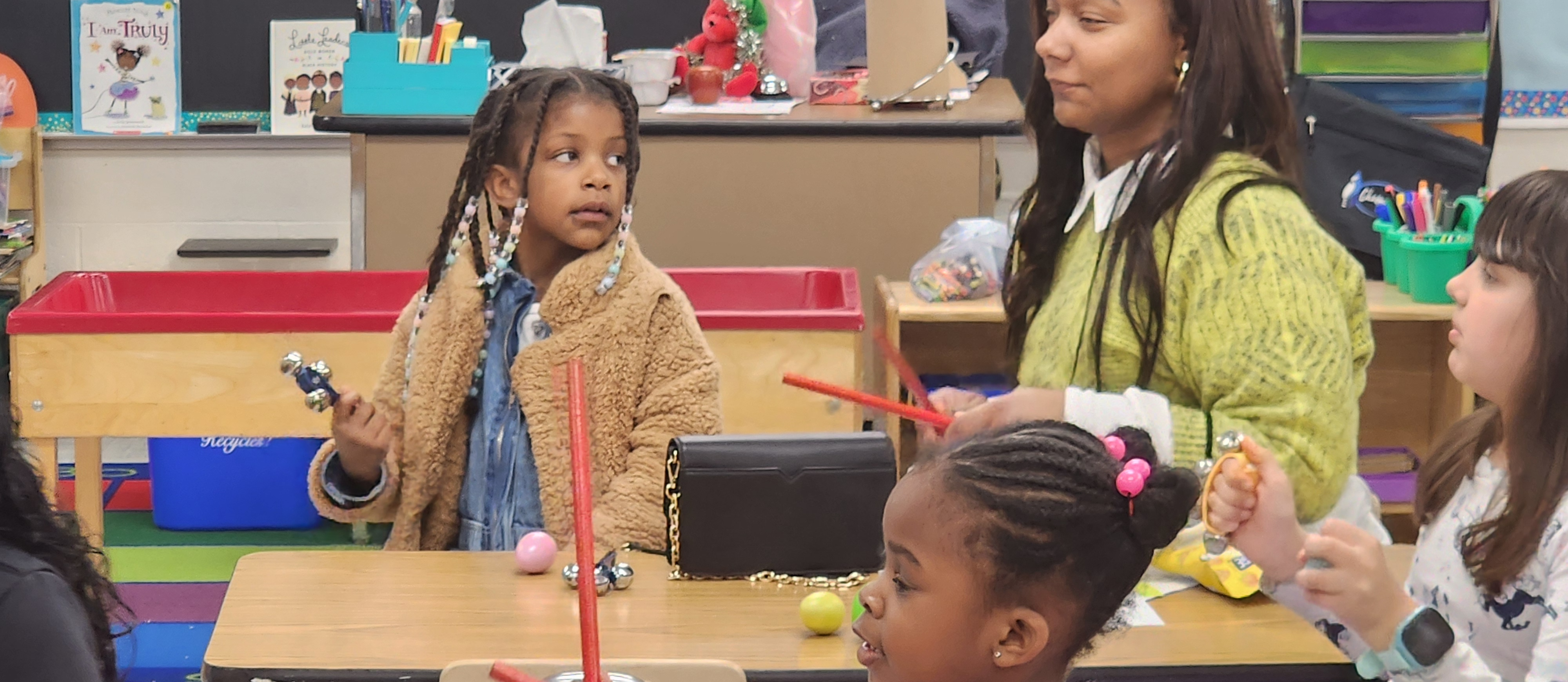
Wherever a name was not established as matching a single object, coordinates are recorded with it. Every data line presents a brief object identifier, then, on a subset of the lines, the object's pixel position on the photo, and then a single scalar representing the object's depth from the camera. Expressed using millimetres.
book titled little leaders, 5227
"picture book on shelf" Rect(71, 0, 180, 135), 5199
